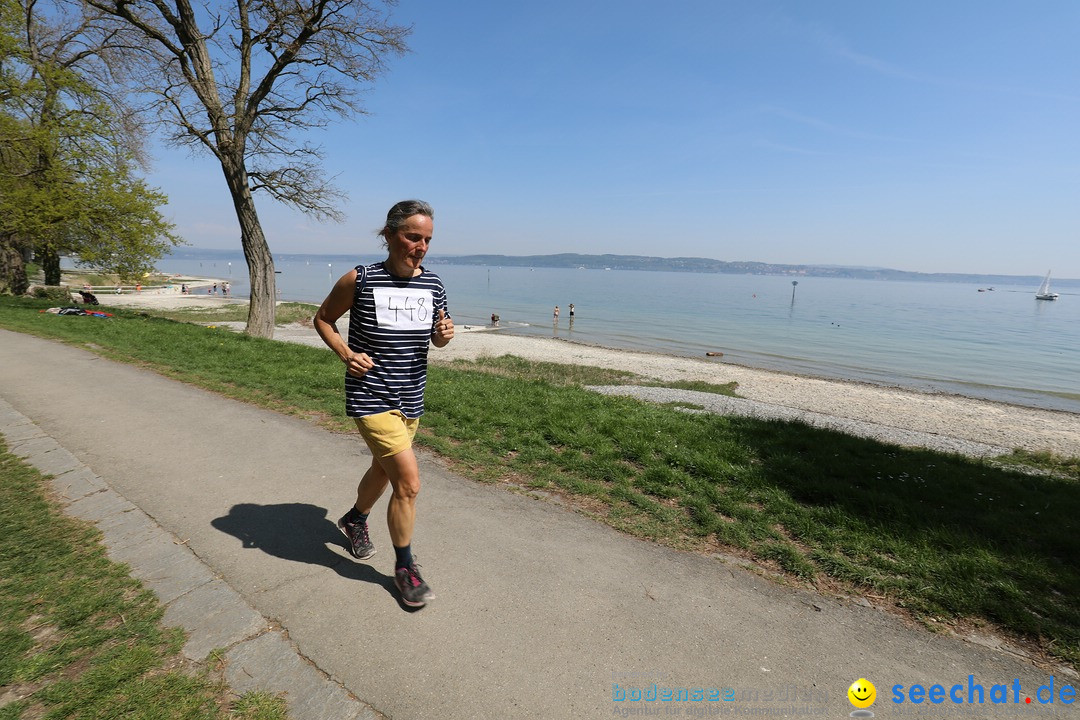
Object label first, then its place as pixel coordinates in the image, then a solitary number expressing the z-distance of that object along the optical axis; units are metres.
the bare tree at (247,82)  12.97
